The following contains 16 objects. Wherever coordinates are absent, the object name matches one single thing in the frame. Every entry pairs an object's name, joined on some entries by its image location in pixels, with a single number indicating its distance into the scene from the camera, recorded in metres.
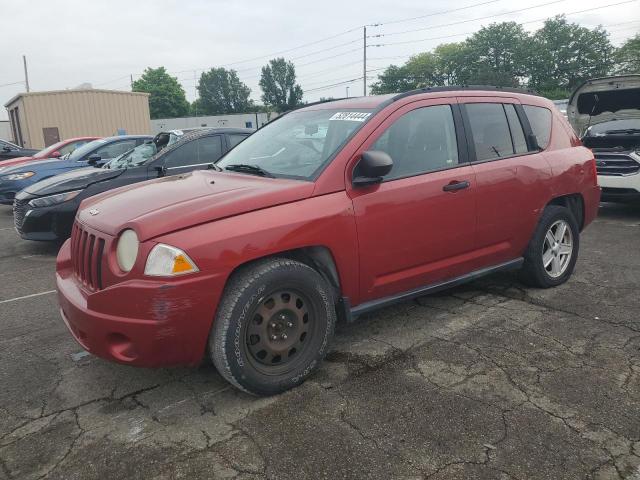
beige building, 23.75
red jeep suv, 2.56
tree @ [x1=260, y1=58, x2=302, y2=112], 112.56
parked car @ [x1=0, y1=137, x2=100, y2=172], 10.70
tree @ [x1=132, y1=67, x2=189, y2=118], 88.00
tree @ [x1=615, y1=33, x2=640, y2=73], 62.85
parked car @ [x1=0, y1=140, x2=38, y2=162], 13.88
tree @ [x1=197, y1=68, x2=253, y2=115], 111.25
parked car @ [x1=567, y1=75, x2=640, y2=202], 7.36
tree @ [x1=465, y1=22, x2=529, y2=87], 78.88
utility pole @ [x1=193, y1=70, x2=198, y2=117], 109.34
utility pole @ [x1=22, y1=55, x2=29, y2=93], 65.27
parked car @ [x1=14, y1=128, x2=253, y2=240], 6.44
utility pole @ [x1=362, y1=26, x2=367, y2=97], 55.83
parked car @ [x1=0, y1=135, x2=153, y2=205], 9.38
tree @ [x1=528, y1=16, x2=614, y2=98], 73.31
